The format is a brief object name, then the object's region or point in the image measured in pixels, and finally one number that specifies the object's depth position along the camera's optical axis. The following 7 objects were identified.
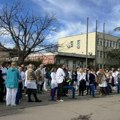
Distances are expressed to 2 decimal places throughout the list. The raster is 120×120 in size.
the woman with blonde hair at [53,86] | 6.82
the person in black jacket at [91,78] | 8.63
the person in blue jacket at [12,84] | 5.66
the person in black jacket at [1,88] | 5.97
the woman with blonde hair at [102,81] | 8.70
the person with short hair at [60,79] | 6.75
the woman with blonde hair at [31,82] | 6.26
